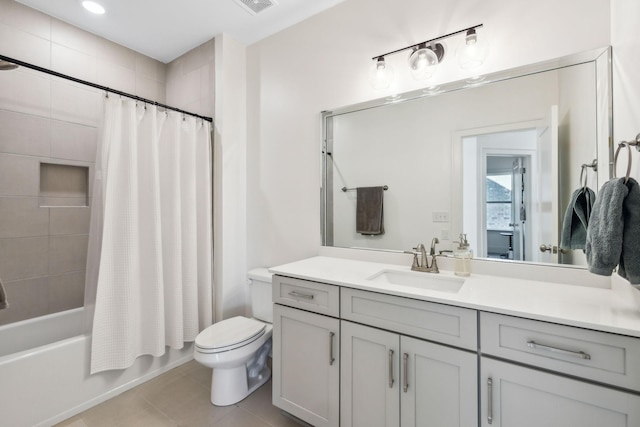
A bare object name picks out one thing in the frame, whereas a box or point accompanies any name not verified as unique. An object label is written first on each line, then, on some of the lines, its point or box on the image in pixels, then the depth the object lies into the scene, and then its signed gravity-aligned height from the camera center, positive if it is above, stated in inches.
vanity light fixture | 57.7 +34.3
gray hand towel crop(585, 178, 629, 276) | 34.5 -2.0
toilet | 66.8 -32.8
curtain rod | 58.5 +30.7
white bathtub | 59.0 -37.3
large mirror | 51.4 +12.0
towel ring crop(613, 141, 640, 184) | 35.3 +8.5
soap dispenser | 57.7 -9.7
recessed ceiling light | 78.9 +58.2
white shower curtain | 71.7 -5.8
